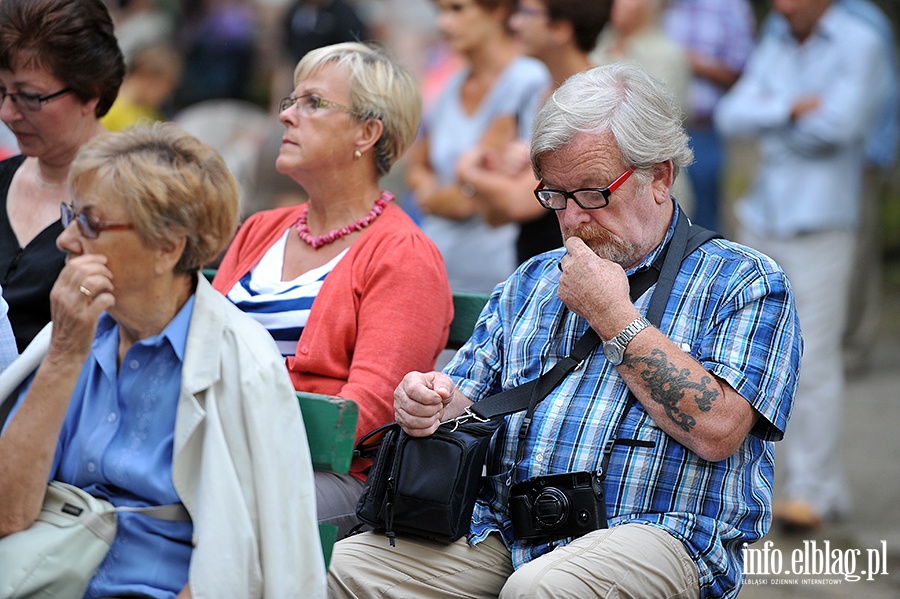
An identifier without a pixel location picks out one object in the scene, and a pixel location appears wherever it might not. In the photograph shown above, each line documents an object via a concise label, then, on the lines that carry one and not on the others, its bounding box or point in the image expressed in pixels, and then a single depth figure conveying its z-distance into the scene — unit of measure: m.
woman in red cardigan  6.49
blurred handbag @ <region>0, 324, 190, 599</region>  4.89
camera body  5.61
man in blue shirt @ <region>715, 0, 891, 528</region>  10.76
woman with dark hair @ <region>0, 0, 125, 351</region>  7.05
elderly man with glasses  5.51
